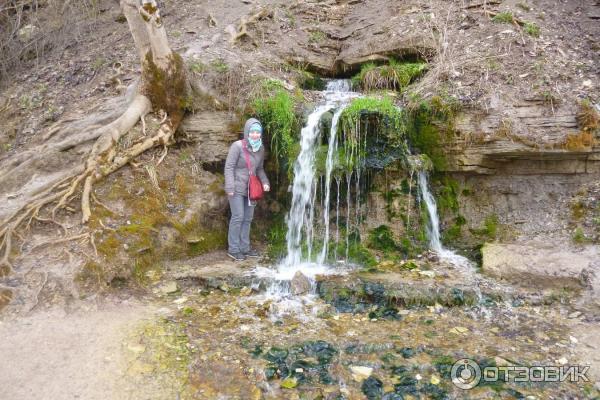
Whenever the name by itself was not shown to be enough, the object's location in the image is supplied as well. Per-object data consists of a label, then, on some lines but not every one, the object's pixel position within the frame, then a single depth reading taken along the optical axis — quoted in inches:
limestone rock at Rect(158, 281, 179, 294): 211.5
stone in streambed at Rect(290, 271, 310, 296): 214.8
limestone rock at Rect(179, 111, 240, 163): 280.8
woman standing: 240.2
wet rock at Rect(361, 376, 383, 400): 140.6
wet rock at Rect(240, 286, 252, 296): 214.6
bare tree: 232.8
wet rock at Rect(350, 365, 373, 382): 149.0
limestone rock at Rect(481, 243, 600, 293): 206.7
